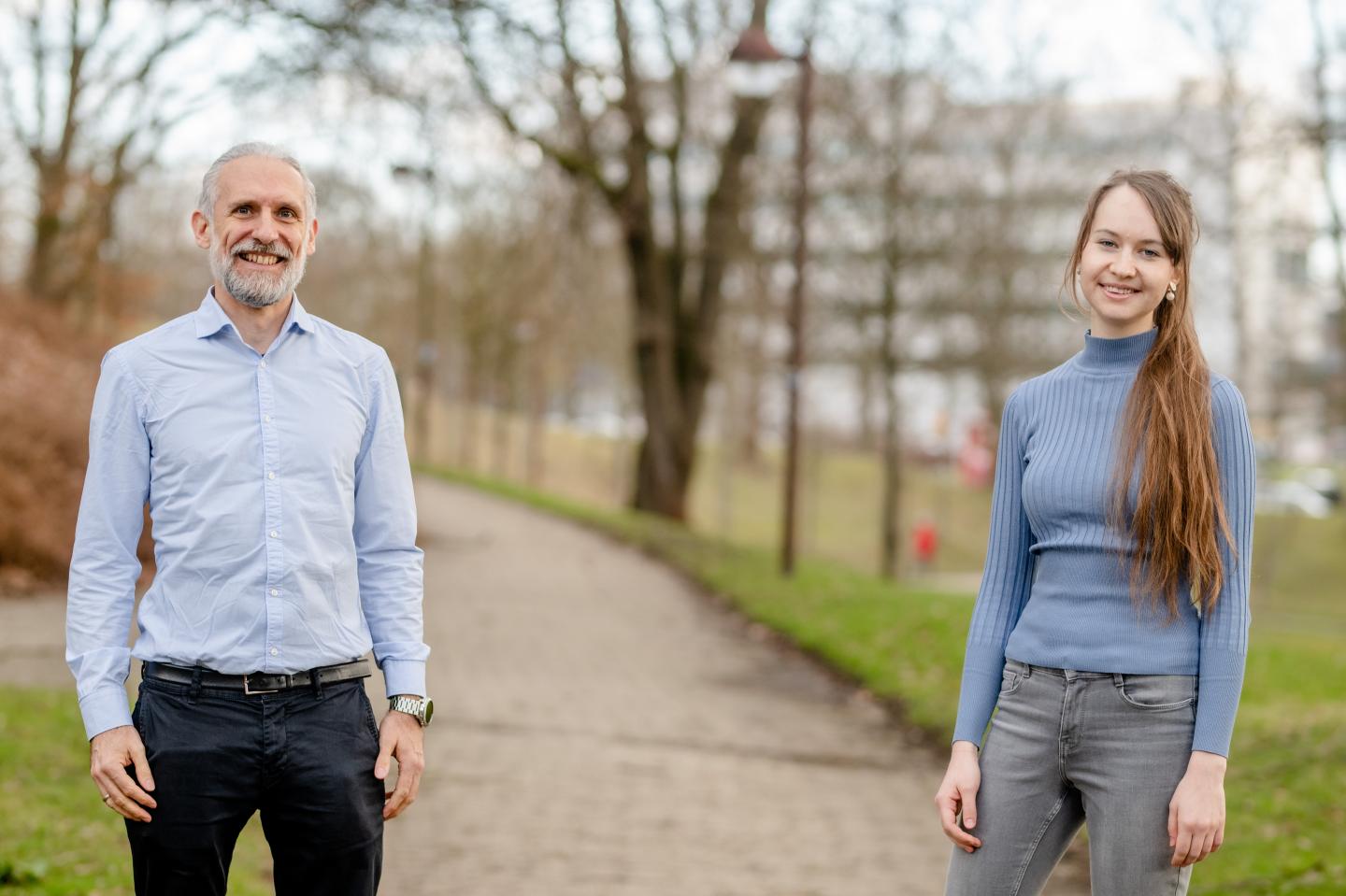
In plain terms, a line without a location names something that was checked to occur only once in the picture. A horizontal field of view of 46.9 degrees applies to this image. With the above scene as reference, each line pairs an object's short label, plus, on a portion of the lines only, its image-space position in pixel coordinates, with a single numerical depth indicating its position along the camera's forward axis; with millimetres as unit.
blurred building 22625
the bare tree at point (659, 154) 19875
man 2936
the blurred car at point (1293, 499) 45812
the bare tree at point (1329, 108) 13038
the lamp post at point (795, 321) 17072
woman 2846
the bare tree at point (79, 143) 20406
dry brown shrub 14031
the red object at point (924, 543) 35312
